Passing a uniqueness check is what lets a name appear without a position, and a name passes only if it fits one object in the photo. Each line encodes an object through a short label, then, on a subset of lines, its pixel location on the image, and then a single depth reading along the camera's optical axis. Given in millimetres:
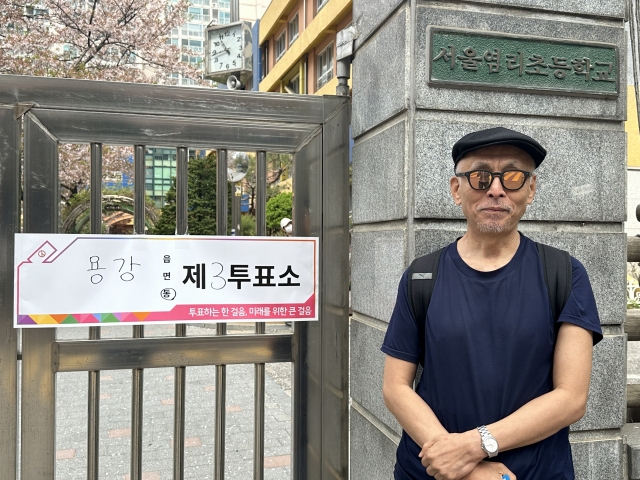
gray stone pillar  2539
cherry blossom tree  16719
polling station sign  2652
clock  7994
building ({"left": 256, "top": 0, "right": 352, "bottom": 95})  23641
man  1790
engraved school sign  2549
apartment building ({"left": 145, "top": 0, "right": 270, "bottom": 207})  52500
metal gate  2676
